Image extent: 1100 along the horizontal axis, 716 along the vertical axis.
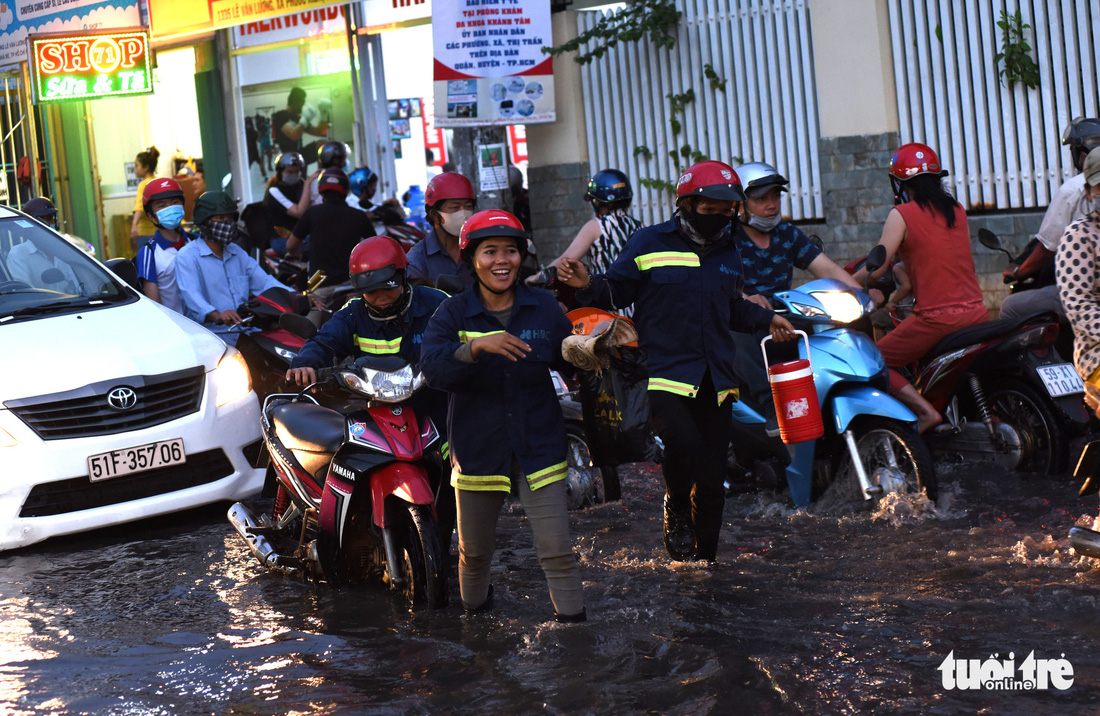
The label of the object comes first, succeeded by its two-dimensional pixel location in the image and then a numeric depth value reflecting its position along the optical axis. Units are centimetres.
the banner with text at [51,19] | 1853
